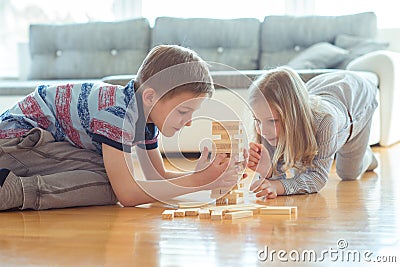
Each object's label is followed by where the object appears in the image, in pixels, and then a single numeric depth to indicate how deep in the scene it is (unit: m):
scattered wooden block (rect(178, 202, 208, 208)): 2.26
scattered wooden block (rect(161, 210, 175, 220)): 2.12
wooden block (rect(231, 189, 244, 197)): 2.29
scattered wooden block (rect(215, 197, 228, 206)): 2.30
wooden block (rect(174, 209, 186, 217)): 2.15
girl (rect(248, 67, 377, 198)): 2.38
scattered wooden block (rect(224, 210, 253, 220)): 2.13
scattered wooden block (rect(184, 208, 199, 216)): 2.17
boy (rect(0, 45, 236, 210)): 2.20
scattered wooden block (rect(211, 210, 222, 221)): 2.12
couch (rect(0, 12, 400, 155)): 3.78
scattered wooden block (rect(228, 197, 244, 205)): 2.28
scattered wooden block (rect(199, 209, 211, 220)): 2.14
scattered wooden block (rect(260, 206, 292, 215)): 2.15
